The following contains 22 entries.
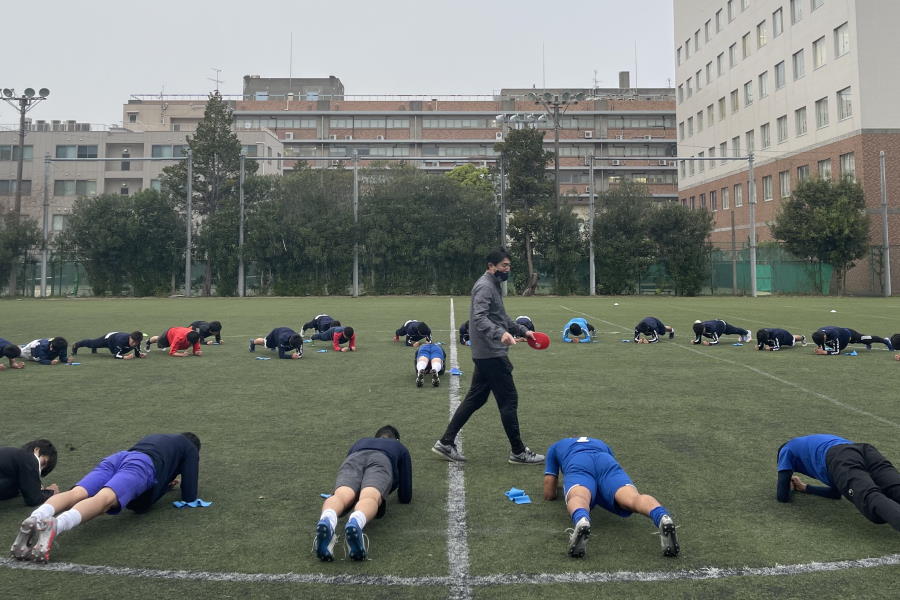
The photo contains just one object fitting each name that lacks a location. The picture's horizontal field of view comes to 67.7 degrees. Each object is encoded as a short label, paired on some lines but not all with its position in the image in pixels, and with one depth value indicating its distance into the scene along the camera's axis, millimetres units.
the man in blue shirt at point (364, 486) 3957
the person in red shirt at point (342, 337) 14258
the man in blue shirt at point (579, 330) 15719
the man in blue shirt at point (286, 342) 13056
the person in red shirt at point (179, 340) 13235
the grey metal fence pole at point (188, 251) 46156
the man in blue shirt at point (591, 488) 3979
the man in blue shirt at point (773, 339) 13812
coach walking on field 6059
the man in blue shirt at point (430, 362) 9906
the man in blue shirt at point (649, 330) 15516
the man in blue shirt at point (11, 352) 11672
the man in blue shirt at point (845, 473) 4160
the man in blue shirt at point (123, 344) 13000
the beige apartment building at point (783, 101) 41688
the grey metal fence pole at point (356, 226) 47406
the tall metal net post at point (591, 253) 46422
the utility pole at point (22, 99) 48097
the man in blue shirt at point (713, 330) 14938
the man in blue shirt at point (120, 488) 3947
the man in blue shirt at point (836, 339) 12883
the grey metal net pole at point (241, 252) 46844
